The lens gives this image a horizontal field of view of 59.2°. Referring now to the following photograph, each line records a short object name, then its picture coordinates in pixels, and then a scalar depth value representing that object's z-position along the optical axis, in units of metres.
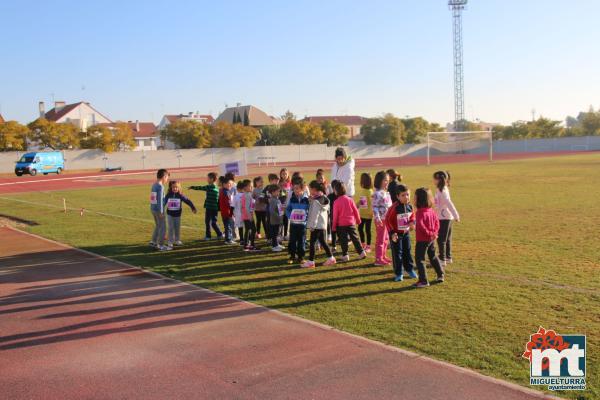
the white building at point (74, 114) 88.69
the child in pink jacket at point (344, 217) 9.40
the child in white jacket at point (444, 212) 8.97
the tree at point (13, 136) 57.53
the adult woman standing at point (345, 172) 10.43
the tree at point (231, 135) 71.31
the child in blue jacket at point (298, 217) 9.53
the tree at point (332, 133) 84.81
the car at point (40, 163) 47.50
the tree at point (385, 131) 84.07
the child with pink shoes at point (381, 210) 9.41
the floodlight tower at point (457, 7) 85.88
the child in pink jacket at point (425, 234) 7.85
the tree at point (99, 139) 61.25
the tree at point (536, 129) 89.25
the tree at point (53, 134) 60.47
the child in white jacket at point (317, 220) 9.37
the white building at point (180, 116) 117.96
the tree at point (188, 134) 70.25
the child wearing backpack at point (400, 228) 8.24
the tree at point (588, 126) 92.29
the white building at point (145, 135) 102.77
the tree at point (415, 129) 86.81
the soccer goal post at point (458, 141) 55.52
